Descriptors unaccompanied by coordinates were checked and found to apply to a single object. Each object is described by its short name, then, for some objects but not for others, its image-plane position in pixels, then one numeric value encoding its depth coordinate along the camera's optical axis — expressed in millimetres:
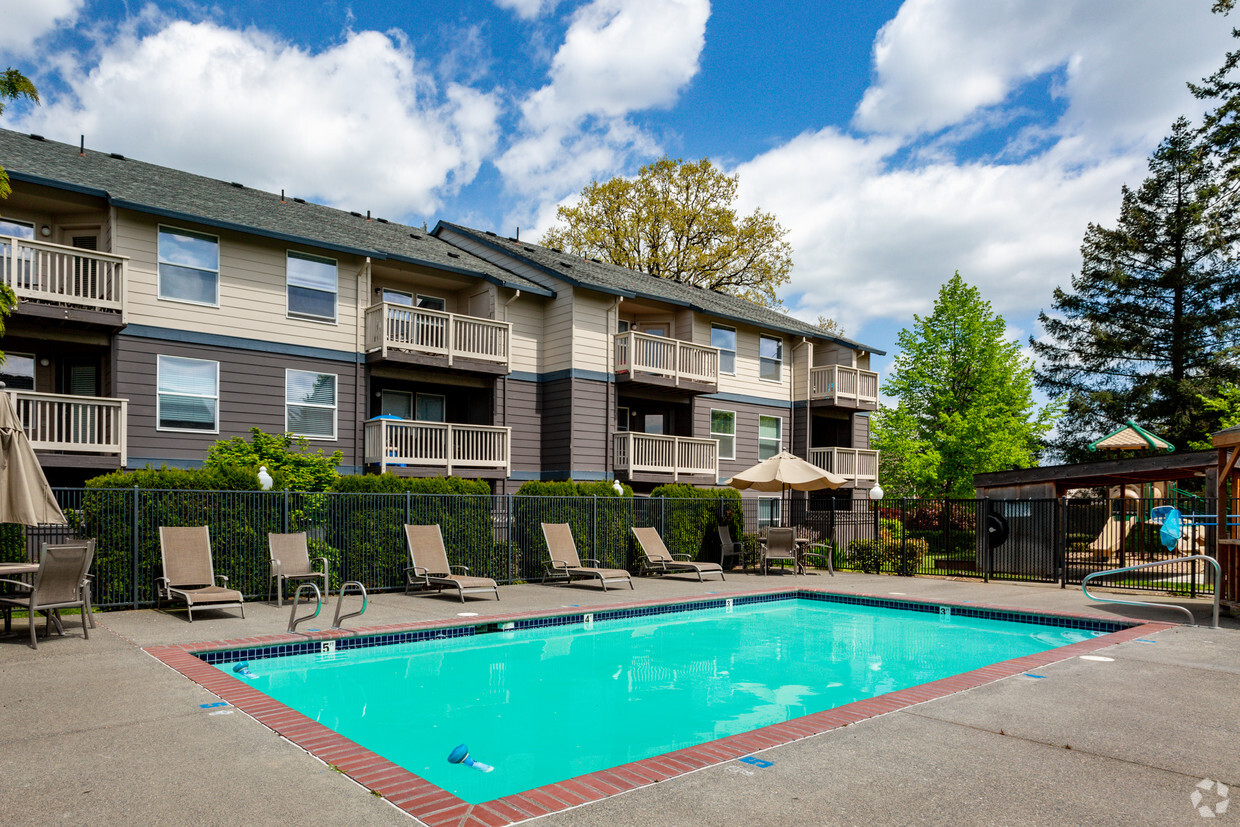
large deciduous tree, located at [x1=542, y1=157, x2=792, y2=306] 35438
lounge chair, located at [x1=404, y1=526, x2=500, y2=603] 12781
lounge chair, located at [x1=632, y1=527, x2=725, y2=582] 16672
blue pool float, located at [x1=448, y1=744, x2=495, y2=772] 5758
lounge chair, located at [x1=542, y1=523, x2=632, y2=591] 14758
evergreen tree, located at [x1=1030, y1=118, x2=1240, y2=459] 33250
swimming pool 6641
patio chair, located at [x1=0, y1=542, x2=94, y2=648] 8094
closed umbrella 8062
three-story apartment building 15016
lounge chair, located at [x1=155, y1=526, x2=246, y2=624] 10391
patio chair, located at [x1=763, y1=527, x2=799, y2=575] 18078
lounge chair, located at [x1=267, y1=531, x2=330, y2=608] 11595
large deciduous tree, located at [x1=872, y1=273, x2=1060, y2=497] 29562
